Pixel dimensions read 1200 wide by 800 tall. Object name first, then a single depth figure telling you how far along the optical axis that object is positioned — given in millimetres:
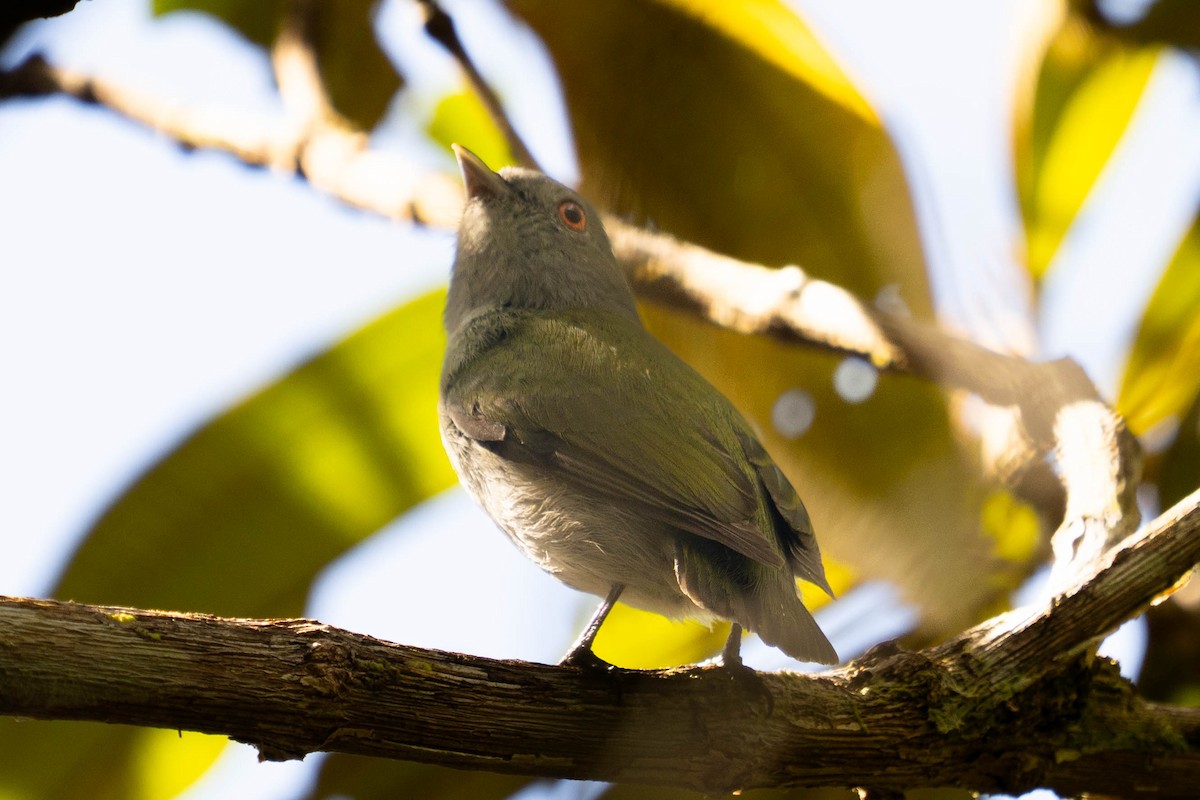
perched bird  4742
